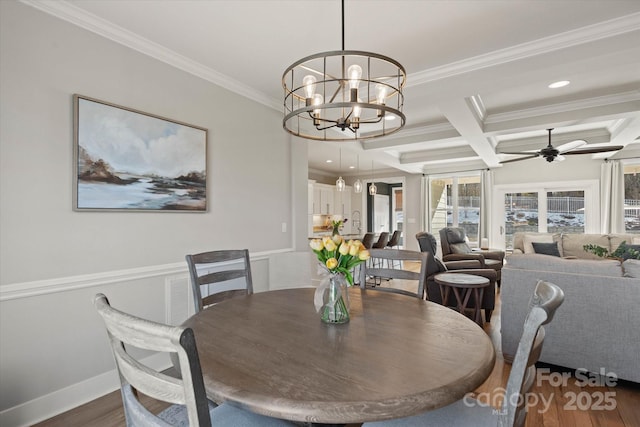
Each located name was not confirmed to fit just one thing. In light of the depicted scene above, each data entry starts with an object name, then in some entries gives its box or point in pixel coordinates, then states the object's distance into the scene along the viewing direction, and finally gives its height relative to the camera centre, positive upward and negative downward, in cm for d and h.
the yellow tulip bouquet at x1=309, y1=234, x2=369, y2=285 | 141 -19
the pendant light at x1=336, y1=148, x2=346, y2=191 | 718 +59
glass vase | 141 -39
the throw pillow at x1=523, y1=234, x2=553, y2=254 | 587 -52
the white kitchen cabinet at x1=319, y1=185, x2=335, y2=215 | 846 +29
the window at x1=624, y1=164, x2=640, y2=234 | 616 +25
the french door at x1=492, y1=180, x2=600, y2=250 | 655 +5
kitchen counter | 714 -57
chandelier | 150 +109
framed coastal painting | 215 +38
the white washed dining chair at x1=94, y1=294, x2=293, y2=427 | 66 -37
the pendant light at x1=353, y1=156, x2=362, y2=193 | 740 +61
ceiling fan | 439 +85
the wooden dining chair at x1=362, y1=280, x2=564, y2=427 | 81 -50
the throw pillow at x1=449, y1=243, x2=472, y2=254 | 560 -66
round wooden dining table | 83 -49
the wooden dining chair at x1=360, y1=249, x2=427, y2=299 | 193 -38
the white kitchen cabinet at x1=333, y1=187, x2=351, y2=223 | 902 +23
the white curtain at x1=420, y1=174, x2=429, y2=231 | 834 +26
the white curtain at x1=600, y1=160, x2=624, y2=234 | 614 +25
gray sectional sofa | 223 -74
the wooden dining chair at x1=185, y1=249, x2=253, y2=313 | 189 -40
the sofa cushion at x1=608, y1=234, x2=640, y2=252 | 527 -47
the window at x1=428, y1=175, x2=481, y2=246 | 787 +18
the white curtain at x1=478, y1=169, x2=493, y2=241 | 741 +21
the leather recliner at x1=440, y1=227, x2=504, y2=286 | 495 -67
